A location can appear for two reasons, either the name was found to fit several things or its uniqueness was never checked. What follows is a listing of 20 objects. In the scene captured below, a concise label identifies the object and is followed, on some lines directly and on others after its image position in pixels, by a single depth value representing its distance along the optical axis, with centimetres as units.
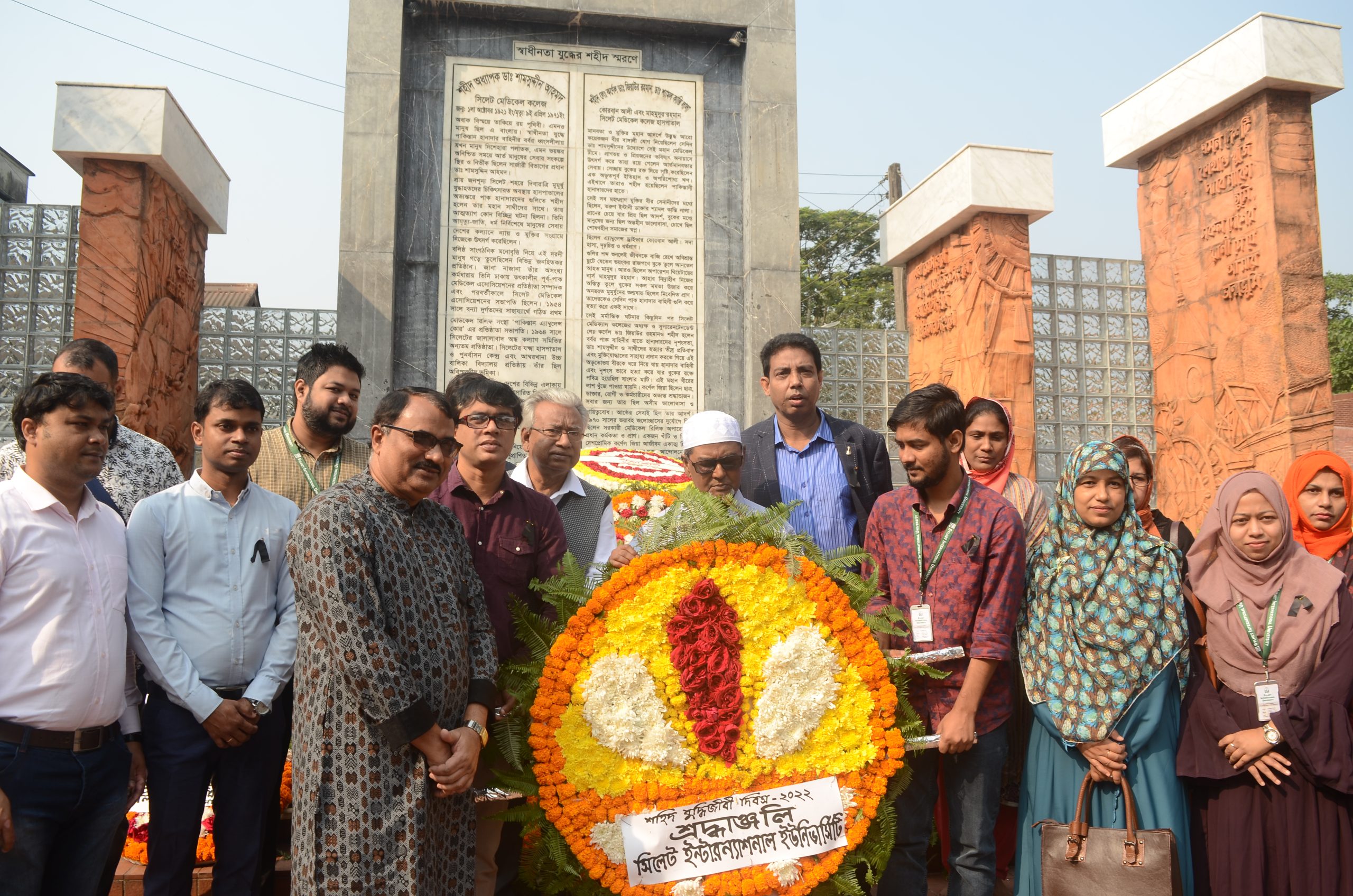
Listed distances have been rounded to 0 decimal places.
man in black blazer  404
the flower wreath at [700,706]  284
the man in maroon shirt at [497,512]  315
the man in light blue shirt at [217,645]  273
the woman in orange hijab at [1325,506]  422
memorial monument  627
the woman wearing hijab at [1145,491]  420
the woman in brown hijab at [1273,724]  308
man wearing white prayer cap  366
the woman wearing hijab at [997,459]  407
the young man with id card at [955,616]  303
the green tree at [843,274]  2428
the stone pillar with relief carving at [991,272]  836
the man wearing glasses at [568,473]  368
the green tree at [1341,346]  2198
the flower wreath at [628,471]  486
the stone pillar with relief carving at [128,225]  698
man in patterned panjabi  234
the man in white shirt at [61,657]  242
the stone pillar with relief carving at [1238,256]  764
